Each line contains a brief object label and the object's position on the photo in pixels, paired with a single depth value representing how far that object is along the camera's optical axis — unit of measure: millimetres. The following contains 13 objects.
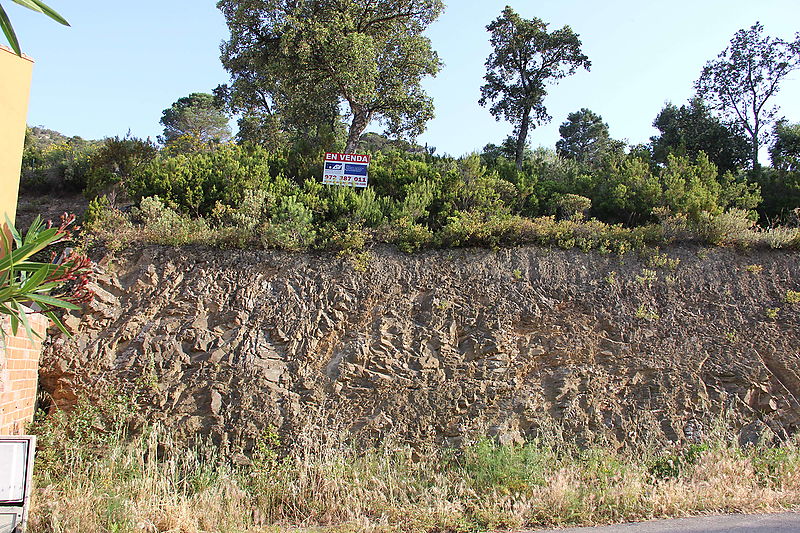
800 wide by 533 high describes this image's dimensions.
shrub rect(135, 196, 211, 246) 9148
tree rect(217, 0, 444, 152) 12531
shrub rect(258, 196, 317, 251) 9273
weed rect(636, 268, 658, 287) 9391
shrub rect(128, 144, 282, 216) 10688
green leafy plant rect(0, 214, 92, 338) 5172
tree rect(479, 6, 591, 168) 18500
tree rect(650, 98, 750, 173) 17880
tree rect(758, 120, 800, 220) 12508
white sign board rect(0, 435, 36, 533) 4688
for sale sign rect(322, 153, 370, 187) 10961
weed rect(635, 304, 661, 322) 8945
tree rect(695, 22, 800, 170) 18969
